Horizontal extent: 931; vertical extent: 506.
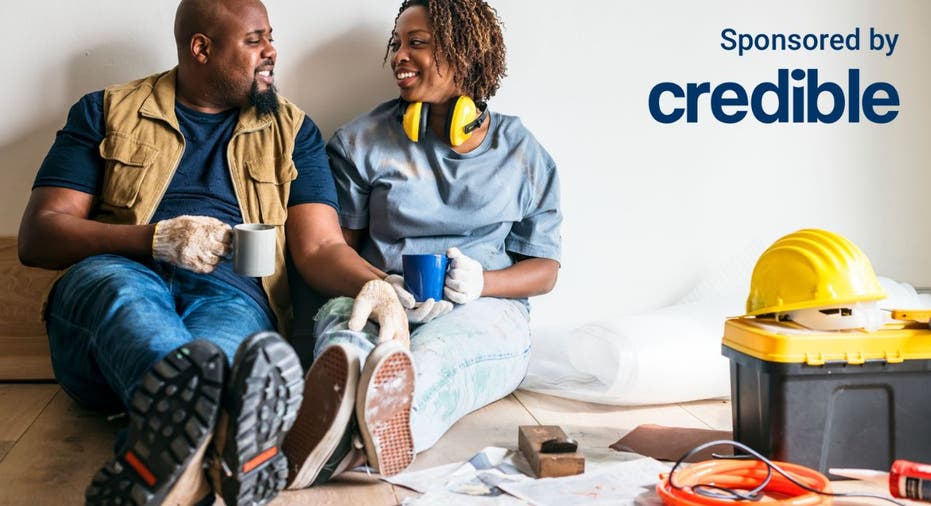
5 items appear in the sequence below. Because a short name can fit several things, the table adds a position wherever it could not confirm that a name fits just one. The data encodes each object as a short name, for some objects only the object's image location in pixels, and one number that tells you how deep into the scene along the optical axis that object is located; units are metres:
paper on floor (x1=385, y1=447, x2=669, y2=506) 1.68
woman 2.27
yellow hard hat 1.74
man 1.84
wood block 1.79
